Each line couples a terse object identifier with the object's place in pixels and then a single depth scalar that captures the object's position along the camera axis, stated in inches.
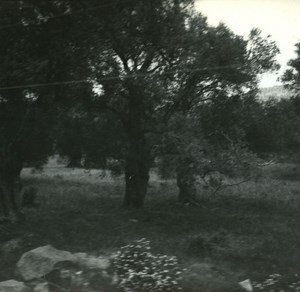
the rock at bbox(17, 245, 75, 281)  378.1
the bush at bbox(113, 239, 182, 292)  349.4
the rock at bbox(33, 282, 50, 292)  345.4
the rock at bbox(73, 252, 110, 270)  388.2
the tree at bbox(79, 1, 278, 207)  573.0
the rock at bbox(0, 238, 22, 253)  483.9
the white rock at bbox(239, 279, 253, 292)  336.8
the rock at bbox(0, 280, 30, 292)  327.6
